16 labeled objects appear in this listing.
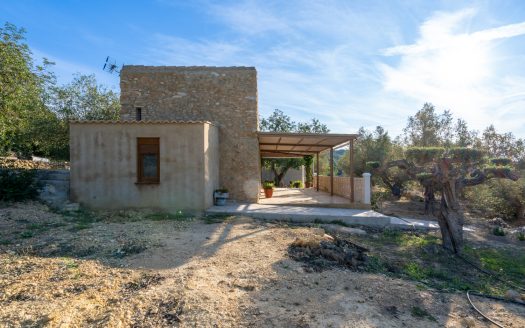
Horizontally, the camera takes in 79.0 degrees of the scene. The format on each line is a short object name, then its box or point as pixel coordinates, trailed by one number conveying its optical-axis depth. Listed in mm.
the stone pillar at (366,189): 12094
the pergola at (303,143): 12242
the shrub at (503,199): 15336
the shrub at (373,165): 9371
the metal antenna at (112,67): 16647
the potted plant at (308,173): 24562
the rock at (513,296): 4797
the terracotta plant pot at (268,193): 15995
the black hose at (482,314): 3871
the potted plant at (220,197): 11461
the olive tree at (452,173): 7961
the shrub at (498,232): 10961
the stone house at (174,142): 10203
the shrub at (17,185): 9499
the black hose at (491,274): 5802
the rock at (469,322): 3805
